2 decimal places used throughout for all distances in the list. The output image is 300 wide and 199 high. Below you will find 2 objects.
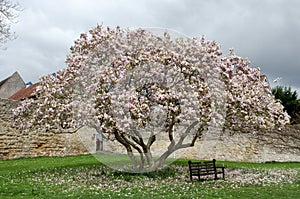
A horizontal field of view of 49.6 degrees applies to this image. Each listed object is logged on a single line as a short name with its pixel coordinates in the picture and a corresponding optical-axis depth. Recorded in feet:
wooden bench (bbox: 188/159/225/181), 37.66
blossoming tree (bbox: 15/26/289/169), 33.91
